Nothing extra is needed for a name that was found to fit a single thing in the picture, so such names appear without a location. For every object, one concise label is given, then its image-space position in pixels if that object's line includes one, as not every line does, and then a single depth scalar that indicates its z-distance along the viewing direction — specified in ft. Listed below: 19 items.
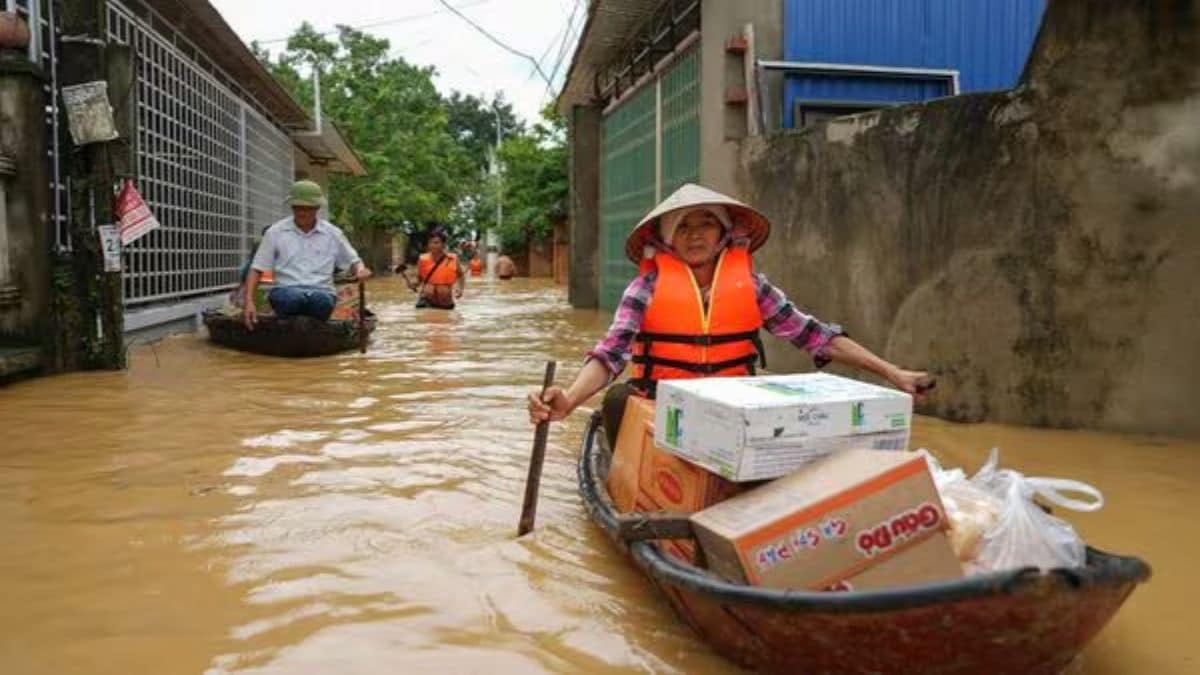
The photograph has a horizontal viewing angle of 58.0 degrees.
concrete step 24.15
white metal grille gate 33.88
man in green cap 31.71
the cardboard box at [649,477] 10.22
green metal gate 36.09
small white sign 26.43
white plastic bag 8.29
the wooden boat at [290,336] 31.96
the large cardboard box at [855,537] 8.57
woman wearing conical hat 13.52
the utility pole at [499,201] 109.29
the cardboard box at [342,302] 33.76
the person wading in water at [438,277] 48.24
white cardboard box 9.46
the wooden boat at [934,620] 7.31
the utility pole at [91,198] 26.22
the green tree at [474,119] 216.74
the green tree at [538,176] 92.99
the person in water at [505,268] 105.91
